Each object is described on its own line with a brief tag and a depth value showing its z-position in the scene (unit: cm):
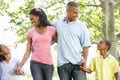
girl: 567
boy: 563
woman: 481
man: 479
